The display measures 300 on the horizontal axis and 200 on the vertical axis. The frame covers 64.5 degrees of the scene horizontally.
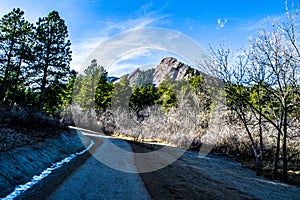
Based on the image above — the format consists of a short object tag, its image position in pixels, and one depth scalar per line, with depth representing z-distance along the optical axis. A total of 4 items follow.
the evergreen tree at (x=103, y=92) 42.34
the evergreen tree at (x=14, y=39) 27.72
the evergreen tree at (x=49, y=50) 26.67
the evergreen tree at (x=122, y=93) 43.50
